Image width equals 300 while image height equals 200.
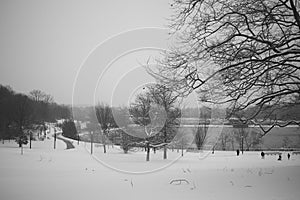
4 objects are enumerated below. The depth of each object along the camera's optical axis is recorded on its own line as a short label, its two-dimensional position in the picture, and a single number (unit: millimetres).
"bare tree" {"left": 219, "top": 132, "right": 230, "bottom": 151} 54066
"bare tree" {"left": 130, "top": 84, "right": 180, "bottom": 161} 20452
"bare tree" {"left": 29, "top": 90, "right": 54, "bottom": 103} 107875
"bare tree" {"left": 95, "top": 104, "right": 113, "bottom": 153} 43281
